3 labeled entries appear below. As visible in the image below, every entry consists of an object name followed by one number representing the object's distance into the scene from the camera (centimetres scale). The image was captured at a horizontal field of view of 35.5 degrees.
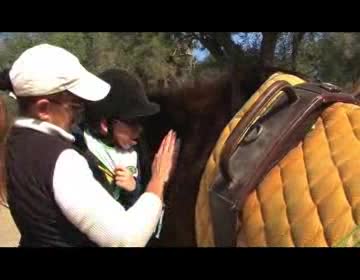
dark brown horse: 110
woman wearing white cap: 81
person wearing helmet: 103
